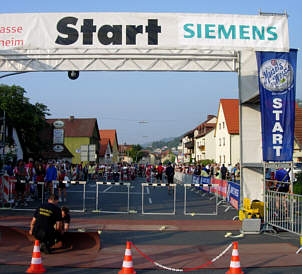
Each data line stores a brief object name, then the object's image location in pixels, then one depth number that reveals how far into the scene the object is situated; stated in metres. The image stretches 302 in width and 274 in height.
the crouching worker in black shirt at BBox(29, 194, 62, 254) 7.57
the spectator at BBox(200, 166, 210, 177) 22.72
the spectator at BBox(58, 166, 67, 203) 16.36
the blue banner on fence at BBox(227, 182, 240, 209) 13.86
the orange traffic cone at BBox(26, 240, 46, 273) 6.34
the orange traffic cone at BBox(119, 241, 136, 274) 6.15
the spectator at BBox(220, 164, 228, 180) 24.28
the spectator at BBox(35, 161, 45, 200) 16.97
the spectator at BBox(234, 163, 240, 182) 26.80
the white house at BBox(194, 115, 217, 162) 68.56
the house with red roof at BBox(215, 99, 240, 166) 51.22
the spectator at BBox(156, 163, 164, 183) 28.08
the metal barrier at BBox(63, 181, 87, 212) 13.96
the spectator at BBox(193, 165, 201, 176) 27.98
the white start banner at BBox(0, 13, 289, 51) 12.32
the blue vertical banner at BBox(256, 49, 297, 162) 11.04
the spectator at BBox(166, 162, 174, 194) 21.09
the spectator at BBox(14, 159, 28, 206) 14.75
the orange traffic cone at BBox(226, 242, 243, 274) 6.16
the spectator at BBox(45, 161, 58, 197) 15.70
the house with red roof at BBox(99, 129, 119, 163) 117.44
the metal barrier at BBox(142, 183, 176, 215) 13.80
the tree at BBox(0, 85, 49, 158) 40.06
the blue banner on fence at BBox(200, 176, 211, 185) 20.16
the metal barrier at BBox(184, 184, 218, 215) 13.84
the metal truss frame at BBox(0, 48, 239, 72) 12.57
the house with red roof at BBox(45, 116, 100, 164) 75.25
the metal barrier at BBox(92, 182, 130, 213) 13.80
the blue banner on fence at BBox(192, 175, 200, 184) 23.33
